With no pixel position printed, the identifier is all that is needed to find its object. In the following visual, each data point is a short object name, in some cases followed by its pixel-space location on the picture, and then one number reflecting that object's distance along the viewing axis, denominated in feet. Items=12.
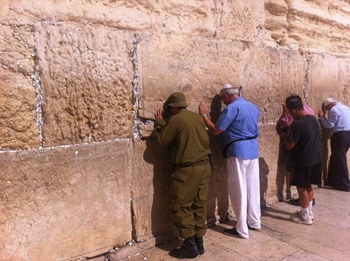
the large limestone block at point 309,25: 16.37
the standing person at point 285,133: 15.84
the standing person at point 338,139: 17.67
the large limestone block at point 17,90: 8.73
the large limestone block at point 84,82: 9.44
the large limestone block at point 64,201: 9.04
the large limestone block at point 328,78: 17.67
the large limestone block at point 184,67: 11.21
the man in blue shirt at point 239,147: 12.28
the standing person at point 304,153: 13.79
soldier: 10.93
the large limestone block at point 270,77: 14.47
